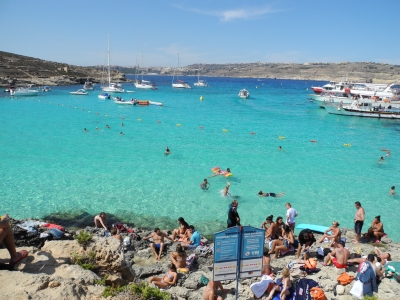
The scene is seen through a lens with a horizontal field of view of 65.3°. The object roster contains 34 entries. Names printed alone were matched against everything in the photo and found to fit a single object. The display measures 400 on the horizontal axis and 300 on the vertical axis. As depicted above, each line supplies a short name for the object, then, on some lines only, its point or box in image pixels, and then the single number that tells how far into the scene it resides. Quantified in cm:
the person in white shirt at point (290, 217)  1256
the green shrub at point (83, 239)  758
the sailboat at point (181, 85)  10456
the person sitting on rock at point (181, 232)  1209
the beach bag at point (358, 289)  809
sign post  645
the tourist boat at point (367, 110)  4538
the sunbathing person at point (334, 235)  1108
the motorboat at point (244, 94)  7669
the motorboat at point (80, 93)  6794
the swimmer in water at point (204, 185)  1806
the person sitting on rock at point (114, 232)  1181
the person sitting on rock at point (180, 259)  988
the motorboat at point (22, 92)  6008
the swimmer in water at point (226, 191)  1706
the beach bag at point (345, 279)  869
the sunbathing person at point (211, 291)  781
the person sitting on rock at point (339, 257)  956
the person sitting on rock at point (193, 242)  1141
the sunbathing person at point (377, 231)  1255
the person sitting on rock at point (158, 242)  1092
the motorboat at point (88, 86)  8181
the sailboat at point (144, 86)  9125
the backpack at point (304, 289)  777
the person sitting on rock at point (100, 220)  1305
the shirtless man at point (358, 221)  1215
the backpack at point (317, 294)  771
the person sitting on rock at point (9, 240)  640
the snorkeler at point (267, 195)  1726
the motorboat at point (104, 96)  6366
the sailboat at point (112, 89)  7500
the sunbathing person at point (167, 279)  886
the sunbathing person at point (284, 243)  1083
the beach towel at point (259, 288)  818
